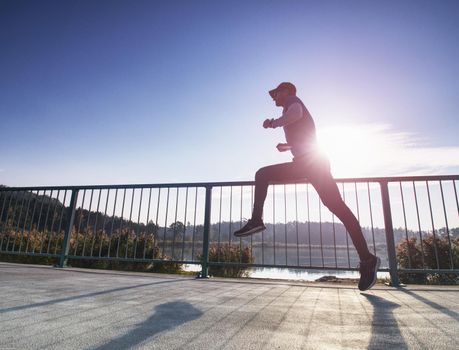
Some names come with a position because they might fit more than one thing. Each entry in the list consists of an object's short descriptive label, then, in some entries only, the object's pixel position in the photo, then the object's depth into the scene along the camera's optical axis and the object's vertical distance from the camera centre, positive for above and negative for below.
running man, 2.68 +0.71
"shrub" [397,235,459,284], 5.83 -0.12
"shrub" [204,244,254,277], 7.14 -0.27
